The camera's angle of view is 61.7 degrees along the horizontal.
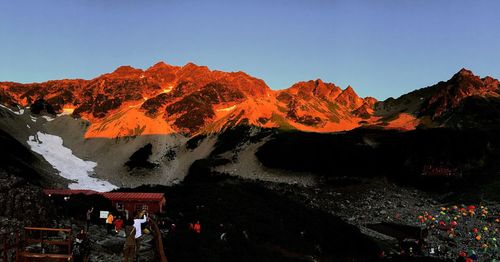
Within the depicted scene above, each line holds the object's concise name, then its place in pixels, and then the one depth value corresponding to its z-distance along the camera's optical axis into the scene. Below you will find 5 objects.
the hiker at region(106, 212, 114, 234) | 26.02
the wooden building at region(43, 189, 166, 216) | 42.56
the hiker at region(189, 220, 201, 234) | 31.30
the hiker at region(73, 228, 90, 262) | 18.48
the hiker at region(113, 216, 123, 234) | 27.04
